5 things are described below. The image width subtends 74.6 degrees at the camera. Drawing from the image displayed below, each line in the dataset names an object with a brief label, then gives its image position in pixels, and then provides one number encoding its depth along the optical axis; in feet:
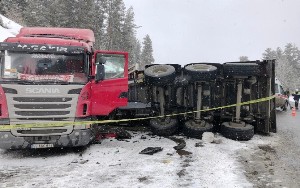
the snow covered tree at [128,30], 120.55
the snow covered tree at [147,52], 143.10
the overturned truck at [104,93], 15.47
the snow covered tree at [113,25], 112.93
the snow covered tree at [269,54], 176.56
